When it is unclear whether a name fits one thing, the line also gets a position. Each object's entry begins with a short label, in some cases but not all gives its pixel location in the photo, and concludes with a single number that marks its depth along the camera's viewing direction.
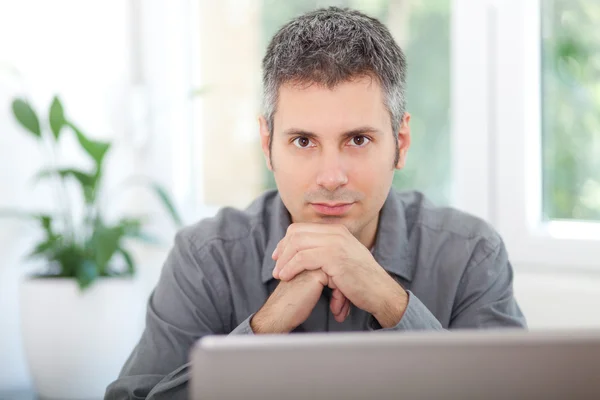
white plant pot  2.08
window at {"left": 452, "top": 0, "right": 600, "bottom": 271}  2.03
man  1.33
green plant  2.11
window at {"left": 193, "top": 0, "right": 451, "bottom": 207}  2.62
